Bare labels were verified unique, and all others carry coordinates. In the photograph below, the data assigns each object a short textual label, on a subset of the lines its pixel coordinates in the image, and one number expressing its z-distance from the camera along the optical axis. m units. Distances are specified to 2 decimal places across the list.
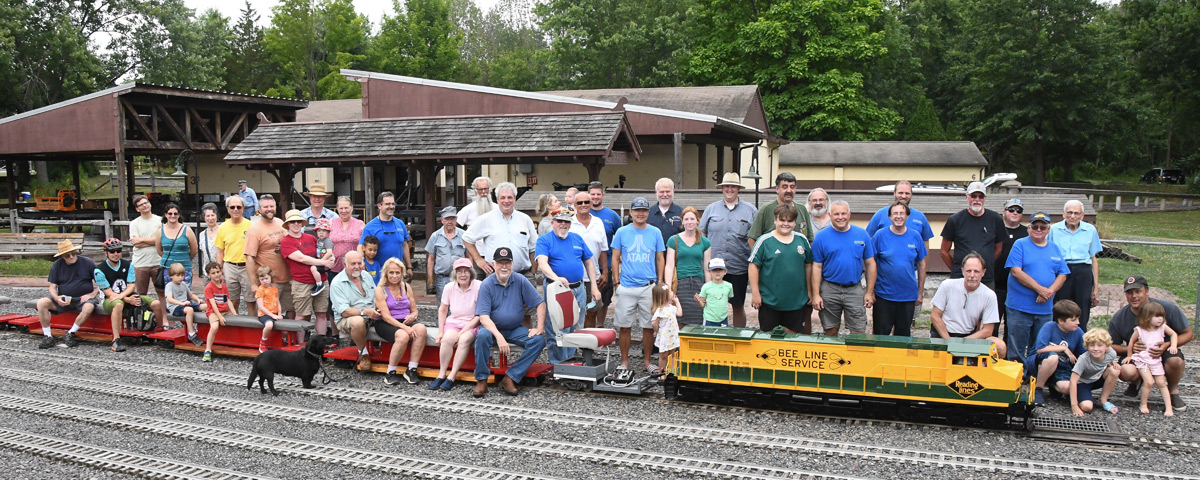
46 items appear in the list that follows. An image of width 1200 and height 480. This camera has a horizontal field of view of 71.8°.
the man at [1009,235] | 8.97
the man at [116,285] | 10.98
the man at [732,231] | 9.52
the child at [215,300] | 10.31
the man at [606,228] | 10.06
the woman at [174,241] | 11.22
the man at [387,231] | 10.21
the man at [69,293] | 11.23
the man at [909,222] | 8.88
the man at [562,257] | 9.07
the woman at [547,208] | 9.78
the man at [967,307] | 8.02
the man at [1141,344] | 7.76
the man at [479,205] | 10.56
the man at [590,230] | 9.58
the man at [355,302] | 9.30
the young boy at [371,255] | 9.78
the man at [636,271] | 8.98
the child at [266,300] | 9.93
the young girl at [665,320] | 8.56
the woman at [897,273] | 8.55
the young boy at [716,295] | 8.73
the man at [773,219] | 9.06
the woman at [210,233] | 11.21
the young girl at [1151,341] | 7.74
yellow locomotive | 7.13
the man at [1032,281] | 8.32
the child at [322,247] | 10.13
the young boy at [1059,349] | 7.90
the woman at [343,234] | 10.32
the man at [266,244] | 10.10
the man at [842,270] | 8.48
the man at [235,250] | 10.70
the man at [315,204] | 11.09
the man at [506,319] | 8.57
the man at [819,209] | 9.33
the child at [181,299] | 10.70
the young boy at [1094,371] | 7.58
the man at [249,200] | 18.77
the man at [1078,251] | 8.84
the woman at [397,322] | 9.08
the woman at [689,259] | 9.05
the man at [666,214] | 9.93
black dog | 8.62
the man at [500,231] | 9.58
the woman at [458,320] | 8.70
